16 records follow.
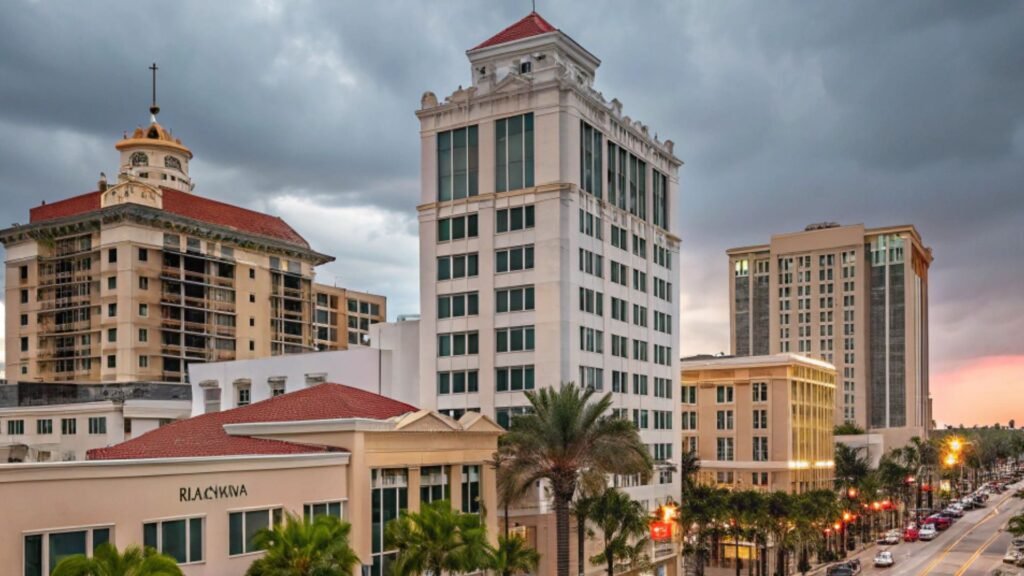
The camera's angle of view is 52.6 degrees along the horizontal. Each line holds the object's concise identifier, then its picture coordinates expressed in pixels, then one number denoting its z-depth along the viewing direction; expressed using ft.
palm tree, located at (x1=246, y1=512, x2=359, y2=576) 103.81
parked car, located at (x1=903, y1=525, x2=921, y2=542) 344.08
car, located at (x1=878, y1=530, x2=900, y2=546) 339.98
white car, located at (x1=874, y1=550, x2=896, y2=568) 274.57
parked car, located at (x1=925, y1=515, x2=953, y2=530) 375.66
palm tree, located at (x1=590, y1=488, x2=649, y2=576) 179.63
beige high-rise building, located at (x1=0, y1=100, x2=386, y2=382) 351.46
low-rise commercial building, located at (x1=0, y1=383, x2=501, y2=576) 102.27
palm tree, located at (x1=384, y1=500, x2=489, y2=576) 123.03
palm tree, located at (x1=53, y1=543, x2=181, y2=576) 82.99
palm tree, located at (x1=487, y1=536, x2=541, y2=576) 142.20
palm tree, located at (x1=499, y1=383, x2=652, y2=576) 158.81
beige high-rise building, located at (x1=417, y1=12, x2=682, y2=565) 218.79
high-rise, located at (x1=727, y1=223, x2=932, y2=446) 645.92
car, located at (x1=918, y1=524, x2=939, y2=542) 345.31
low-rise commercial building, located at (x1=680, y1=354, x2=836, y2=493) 350.23
